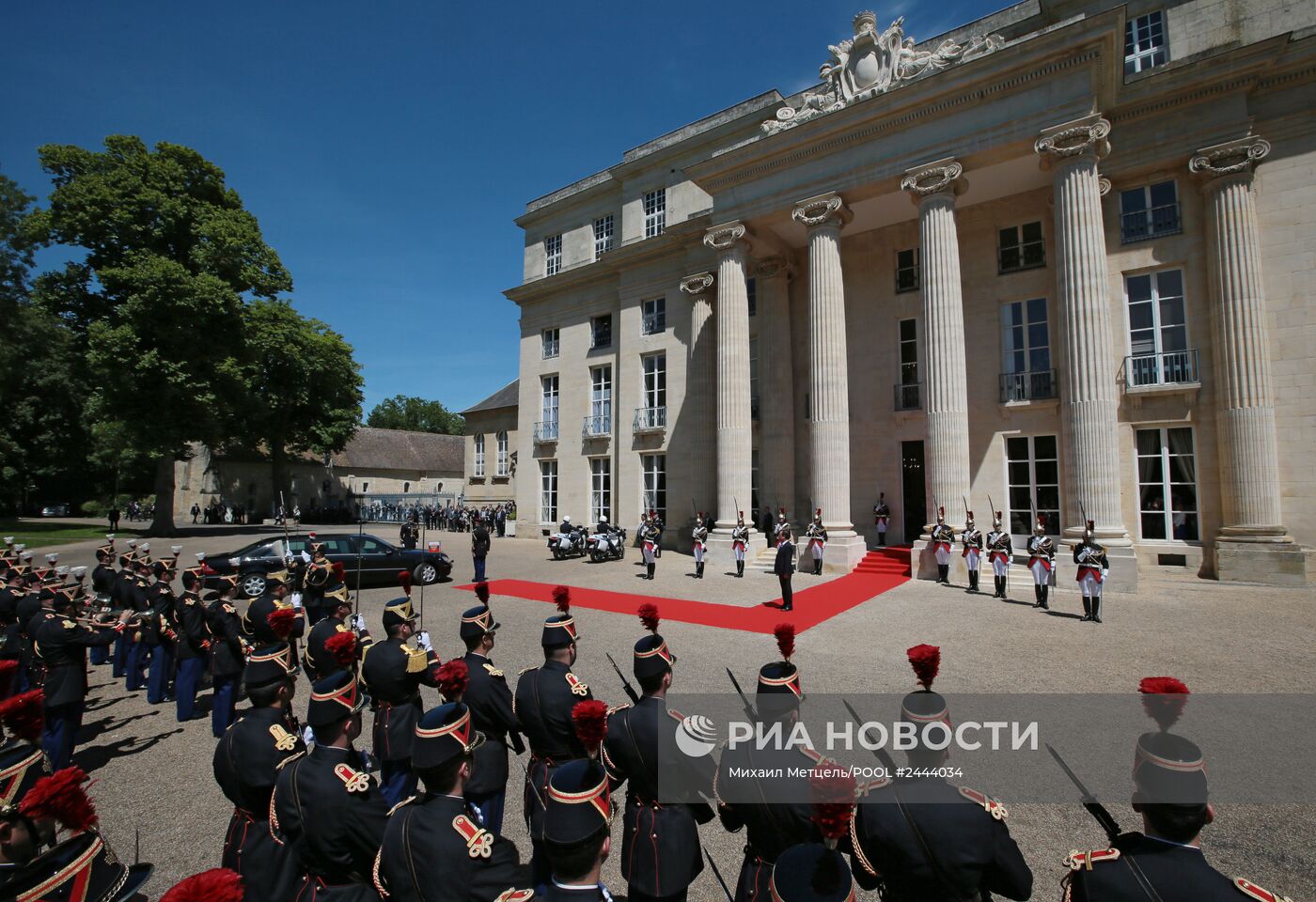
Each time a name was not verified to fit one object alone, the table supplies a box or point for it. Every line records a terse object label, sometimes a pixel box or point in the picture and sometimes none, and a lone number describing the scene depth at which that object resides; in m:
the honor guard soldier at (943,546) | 14.91
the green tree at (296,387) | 32.31
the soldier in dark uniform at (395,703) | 4.29
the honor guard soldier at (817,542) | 16.83
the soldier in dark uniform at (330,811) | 2.84
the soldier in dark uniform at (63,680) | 5.48
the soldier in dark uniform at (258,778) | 3.02
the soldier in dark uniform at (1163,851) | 2.00
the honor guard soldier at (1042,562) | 12.10
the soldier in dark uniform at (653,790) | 2.96
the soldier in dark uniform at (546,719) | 3.73
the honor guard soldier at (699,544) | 16.44
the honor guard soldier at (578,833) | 2.20
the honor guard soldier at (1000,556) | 13.09
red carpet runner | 11.37
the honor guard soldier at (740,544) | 16.98
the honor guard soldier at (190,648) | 6.93
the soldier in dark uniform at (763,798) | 2.62
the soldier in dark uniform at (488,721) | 3.93
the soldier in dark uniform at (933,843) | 2.35
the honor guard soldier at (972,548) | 13.98
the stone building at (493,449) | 36.50
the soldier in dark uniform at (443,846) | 2.36
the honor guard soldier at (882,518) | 18.54
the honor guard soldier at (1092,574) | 10.55
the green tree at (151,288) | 25.44
